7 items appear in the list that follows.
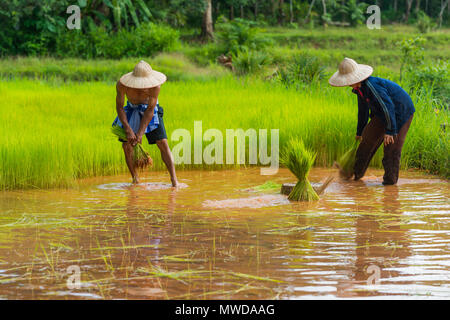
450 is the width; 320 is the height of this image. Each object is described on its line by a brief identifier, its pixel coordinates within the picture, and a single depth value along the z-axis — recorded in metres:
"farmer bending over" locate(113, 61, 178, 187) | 11.74
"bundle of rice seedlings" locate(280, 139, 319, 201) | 11.12
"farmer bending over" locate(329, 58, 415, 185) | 11.92
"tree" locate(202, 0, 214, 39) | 42.20
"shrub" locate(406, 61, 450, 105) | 20.37
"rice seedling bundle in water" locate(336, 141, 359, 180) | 13.20
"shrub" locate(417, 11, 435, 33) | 47.84
